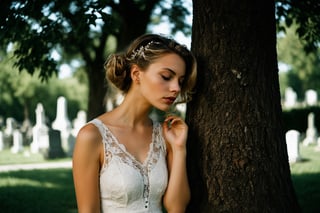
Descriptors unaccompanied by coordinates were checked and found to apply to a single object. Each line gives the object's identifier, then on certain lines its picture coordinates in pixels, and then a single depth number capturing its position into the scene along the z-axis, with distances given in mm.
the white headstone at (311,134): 19659
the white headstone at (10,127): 22733
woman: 2730
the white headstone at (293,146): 13000
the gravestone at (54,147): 15510
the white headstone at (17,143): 17842
